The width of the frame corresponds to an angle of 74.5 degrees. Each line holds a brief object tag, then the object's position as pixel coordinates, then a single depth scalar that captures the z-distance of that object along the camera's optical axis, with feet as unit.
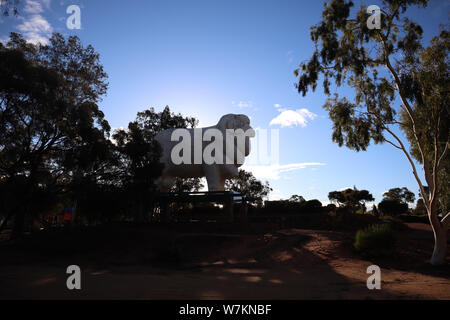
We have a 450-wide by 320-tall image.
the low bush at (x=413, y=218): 77.08
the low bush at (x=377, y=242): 33.96
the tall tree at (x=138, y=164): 49.44
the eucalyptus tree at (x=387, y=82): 34.86
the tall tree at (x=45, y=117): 38.58
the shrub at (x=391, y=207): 94.53
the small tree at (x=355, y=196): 122.41
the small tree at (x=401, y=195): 215.92
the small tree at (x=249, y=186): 108.96
